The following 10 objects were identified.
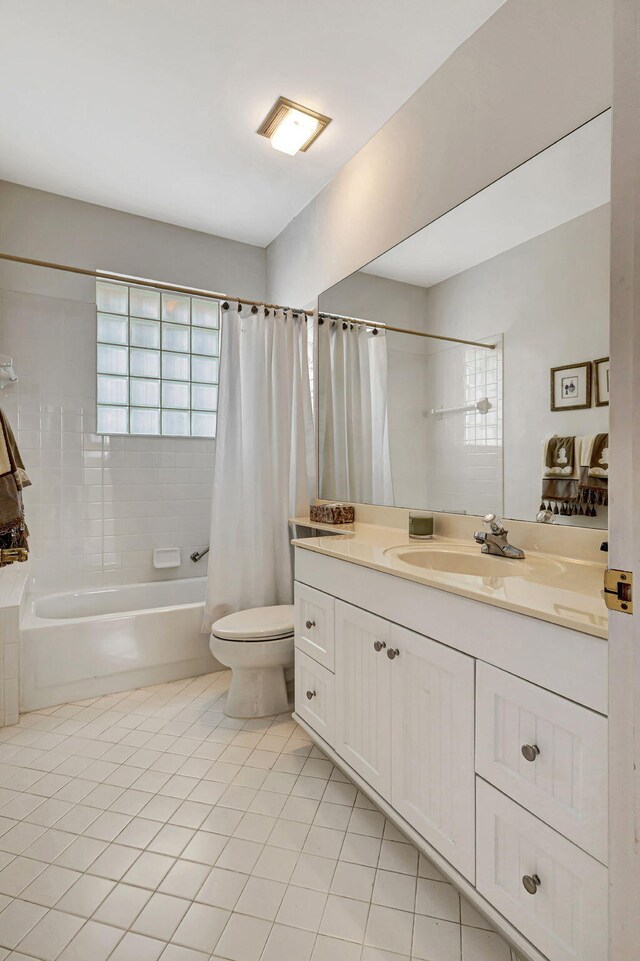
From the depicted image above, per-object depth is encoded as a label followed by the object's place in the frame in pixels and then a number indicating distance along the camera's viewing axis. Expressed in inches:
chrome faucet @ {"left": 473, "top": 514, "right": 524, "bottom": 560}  56.1
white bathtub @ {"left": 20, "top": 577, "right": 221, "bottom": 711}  83.0
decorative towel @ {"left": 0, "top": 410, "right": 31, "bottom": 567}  60.8
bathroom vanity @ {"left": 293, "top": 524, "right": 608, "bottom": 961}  32.8
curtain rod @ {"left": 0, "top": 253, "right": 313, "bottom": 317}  88.8
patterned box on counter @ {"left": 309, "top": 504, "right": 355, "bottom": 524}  87.7
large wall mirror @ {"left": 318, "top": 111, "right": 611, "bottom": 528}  52.2
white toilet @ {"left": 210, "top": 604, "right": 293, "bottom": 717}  78.3
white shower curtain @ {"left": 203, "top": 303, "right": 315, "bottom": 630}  93.2
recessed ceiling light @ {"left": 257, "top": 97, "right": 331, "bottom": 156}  78.4
